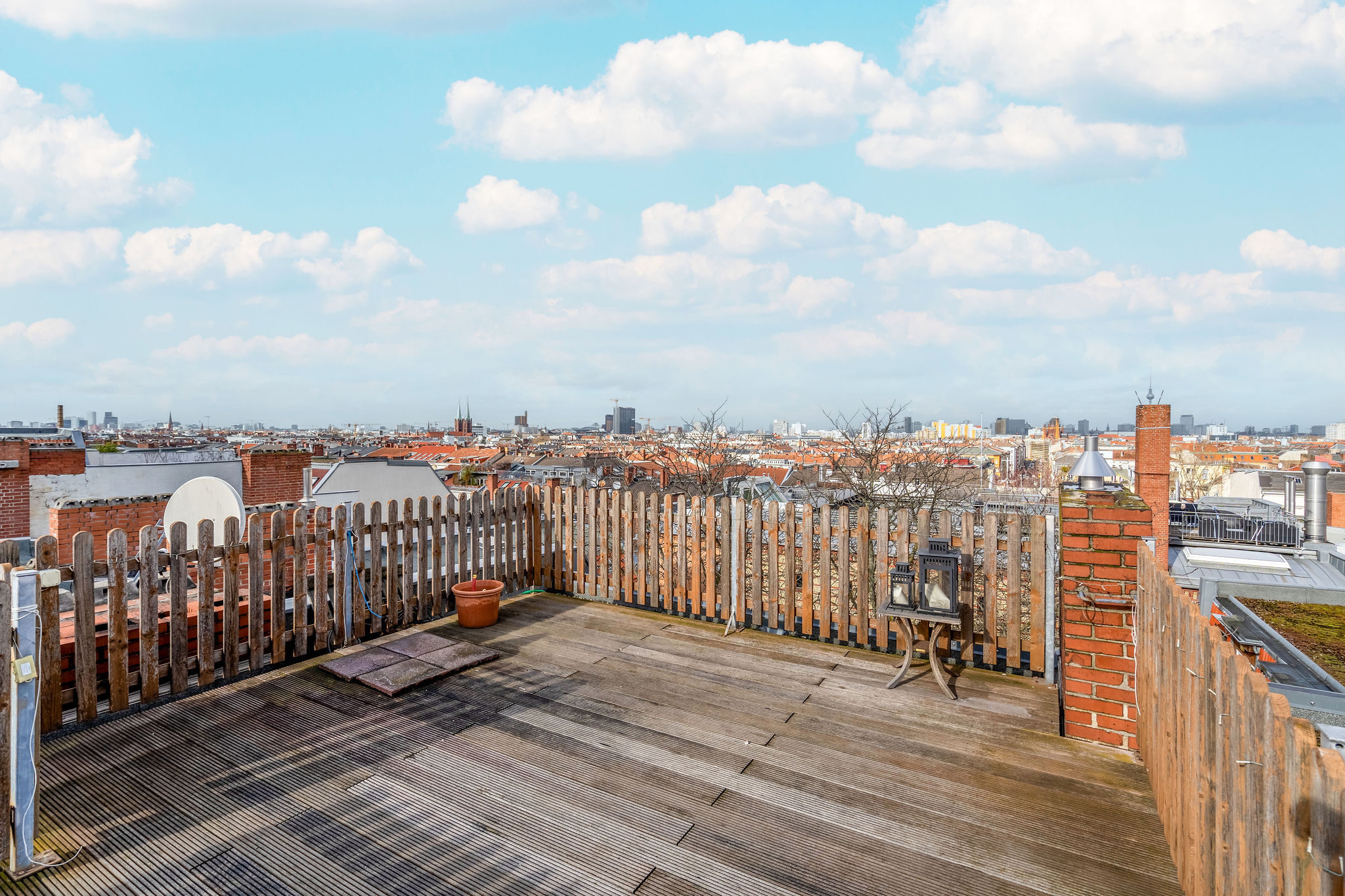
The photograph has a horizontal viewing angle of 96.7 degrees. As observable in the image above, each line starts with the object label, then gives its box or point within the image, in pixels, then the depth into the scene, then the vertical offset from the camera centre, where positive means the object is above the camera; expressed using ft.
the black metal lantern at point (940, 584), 13.42 -3.54
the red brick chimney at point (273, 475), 45.52 -2.95
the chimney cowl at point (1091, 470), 11.53 -0.88
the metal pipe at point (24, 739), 7.67 -3.90
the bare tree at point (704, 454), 55.62 -2.38
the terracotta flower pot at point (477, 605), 17.67 -5.07
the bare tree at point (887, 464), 43.50 -2.80
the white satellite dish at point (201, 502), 16.58 -1.82
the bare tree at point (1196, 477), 111.34 -10.16
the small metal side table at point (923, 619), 13.24 -4.61
